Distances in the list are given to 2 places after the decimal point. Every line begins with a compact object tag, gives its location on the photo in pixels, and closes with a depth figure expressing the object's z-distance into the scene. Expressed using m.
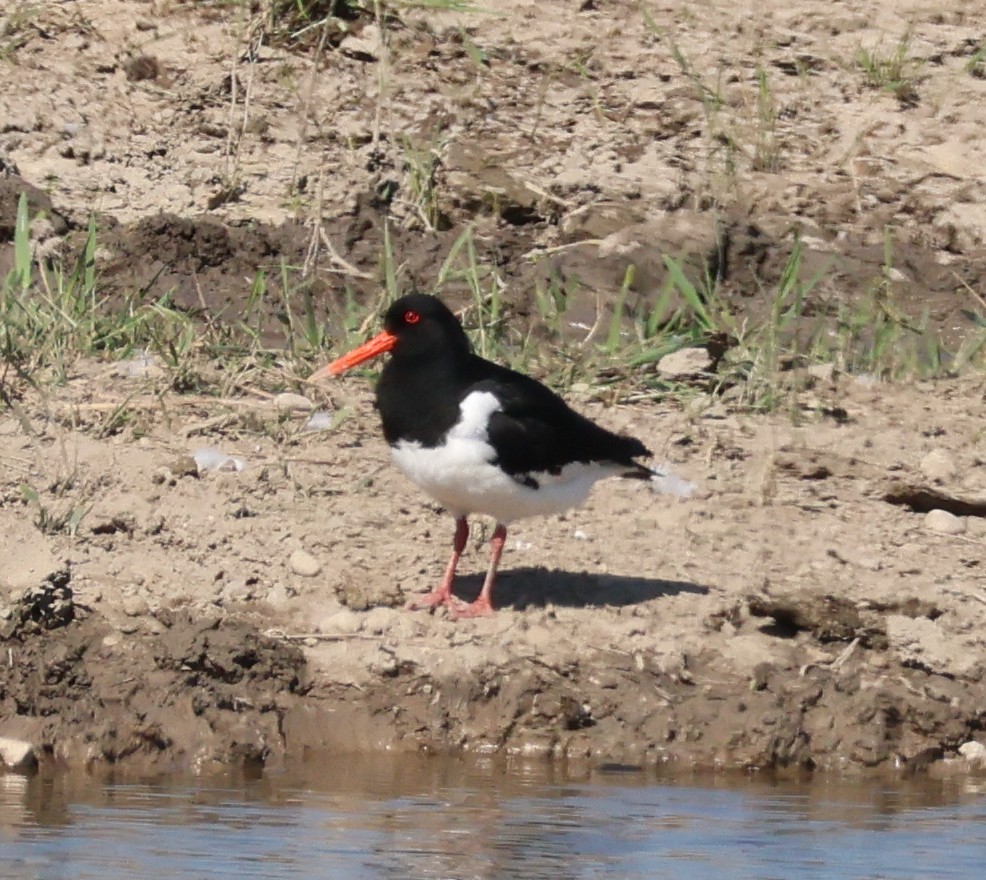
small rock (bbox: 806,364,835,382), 16.61
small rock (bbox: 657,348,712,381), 16.06
